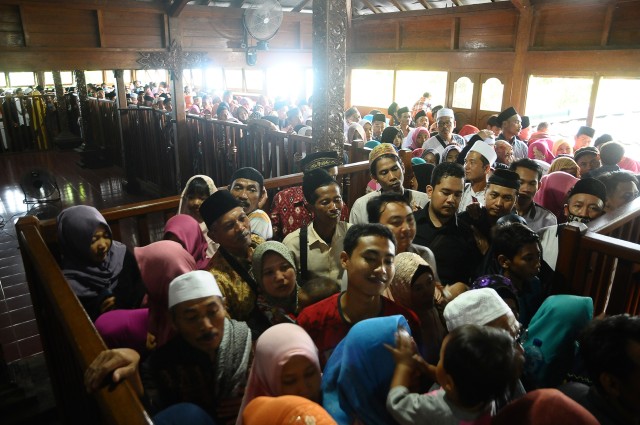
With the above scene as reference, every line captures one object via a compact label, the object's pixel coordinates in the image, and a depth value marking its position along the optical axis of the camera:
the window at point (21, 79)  22.44
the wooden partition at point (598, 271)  2.46
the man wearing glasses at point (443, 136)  5.96
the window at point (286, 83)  13.86
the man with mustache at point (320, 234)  2.91
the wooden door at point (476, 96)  9.80
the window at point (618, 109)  8.11
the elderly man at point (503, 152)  5.29
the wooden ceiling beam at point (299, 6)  10.92
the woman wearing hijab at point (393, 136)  6.18
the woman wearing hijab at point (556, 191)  4.09
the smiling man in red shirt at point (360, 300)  2.06
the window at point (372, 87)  12.51
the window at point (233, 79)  18.81
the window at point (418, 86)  11.09
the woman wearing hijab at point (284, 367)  1.59
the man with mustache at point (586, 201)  3.26
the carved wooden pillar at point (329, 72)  4.20
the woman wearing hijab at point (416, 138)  6.44
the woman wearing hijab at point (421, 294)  2.20
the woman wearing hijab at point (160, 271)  2.41
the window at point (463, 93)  10.41
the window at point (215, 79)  18.25
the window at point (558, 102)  8.80
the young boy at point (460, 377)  1.41
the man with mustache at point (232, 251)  2.46
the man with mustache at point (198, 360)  1.89
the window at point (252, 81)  18.27
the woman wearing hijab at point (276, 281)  2.32
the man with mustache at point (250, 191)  3.42
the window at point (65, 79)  24.37
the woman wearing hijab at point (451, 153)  5.12
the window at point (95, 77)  25.27
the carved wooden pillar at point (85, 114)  11.34
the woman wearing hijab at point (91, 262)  2.58
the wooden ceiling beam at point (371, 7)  11.76
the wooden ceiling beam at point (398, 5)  11.04
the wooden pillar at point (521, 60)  8.94
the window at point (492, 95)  9.78
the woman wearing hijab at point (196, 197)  3.45
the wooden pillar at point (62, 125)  12.20
